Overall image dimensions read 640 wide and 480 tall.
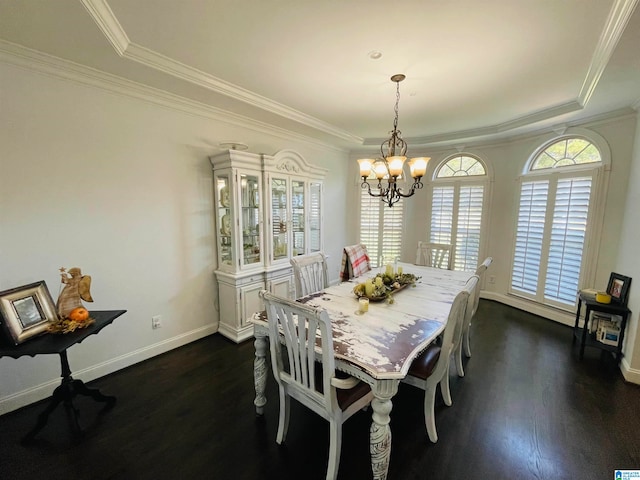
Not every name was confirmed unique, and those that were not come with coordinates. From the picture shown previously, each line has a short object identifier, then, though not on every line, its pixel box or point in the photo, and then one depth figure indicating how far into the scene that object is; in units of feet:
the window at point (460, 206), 14.53
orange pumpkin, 6.34
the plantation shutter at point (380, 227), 16.46
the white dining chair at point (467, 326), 7.55
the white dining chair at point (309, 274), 8.34
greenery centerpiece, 7.46
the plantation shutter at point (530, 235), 12.41
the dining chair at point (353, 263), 10.30
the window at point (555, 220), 11.17
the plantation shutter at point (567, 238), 11.14
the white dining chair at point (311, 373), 4.54
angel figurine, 6.57
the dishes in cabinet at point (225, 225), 10.30
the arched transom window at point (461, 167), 14.76
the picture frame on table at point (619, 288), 8.79
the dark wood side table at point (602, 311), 8.66
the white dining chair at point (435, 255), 11.76
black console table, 5.50
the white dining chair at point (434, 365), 5.44
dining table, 4.54
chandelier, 7.46
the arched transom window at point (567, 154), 11.14
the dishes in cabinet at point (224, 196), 10.07
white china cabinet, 9.95
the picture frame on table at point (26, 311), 5.64
